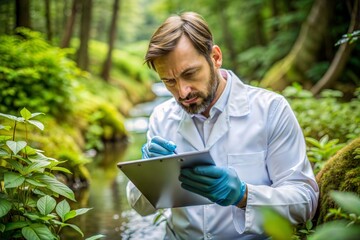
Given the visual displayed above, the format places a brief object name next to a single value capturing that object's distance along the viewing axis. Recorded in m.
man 2.18
